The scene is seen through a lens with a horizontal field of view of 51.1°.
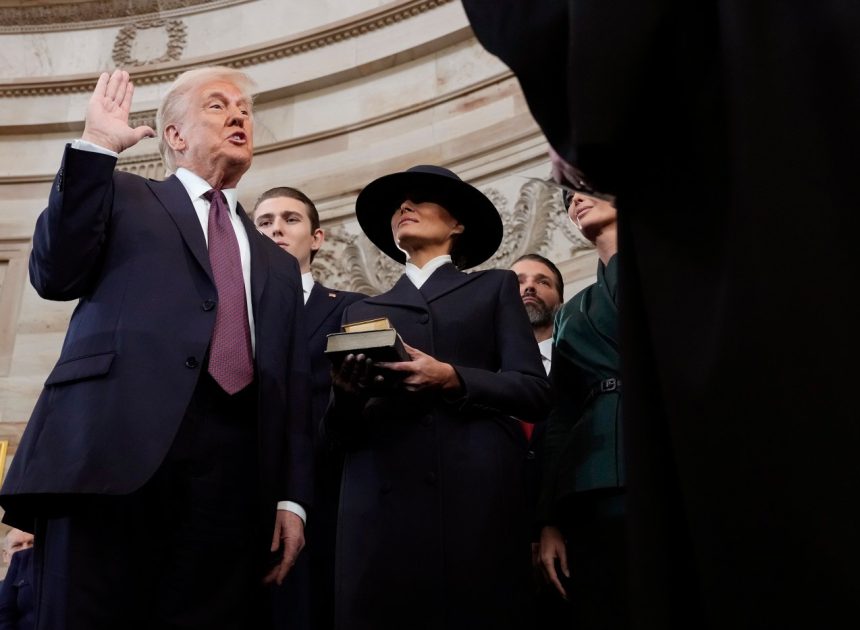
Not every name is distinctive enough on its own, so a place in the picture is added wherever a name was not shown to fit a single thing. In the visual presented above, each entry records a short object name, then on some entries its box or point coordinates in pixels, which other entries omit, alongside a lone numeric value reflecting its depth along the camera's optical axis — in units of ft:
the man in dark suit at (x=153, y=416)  5.68
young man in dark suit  7.39
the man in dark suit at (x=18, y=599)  11.12
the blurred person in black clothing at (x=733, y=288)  2.69
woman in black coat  6.77
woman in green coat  6.68
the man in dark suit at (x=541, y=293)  12.06
